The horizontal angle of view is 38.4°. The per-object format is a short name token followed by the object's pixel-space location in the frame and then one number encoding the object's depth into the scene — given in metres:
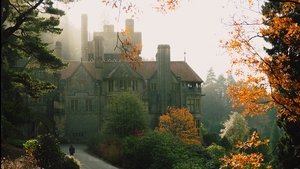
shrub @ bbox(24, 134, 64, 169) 22.38
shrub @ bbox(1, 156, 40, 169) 18.17
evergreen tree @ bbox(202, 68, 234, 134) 78.12
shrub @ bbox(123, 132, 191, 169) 29.97
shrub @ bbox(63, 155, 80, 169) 23.88
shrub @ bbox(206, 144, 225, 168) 35.82
